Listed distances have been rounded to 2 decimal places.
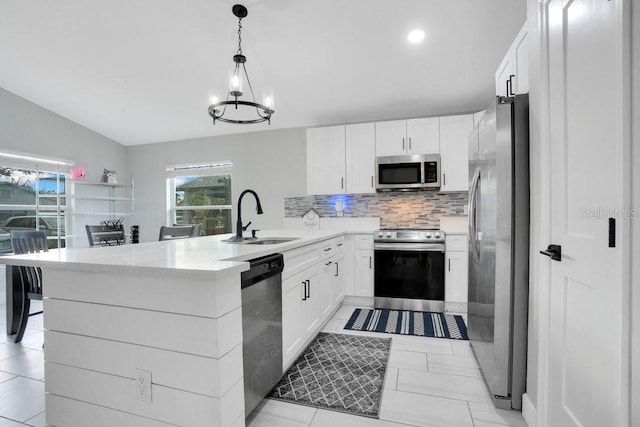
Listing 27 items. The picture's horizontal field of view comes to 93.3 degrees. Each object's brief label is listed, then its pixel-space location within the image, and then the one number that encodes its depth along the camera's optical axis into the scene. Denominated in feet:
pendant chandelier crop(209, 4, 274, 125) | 6.89
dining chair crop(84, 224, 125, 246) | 10.66
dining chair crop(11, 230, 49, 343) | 8.43
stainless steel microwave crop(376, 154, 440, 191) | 12.21
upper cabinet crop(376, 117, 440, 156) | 12.38
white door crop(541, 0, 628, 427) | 3.09
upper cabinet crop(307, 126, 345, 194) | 13.50
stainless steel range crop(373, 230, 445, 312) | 11.04
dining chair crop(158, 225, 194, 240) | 10.78
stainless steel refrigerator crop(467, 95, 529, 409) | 5.35
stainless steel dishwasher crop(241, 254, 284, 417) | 4.92
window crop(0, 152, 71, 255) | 13.51
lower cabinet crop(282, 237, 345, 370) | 6.46
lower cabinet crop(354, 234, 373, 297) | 11.87
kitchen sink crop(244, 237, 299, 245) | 7.56
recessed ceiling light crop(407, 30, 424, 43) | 8.99
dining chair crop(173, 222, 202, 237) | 10.83
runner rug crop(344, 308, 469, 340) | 9.25
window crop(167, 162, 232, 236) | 17.06
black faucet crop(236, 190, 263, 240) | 7.40
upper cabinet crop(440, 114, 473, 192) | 12.05
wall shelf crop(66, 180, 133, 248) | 16.10
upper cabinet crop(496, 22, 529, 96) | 5.75
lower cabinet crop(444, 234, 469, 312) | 11.01
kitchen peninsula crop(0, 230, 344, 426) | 3.96
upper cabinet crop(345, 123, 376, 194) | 13.09
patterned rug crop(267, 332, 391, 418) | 5.79
